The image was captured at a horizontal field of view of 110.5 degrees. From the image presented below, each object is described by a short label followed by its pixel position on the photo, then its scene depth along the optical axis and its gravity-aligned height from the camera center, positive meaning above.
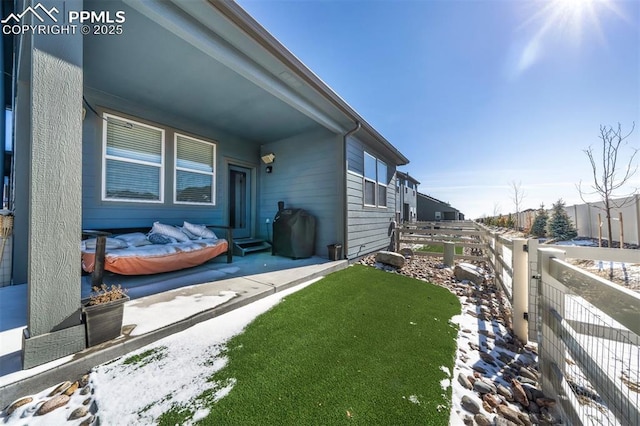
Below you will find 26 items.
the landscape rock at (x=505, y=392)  1.48 -1.20
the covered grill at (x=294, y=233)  4.72 -0.37
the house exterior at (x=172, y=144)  1.50 +1.21
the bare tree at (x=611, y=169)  5.70 +1.23
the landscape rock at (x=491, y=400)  1.40 -1.19
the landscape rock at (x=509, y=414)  1.29 -1.18
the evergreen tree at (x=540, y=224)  10.82 -0.38
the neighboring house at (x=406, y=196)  14.81 +1.52
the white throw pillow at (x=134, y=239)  3.41 -0.35
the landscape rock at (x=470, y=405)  1.35 -1.17
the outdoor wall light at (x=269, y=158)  5.78 +1.54
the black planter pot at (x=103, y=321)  1.62 -0.79
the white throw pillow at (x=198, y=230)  4.25 -0.26
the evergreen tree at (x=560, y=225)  9.70 -0.40
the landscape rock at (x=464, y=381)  1.54 -1.18
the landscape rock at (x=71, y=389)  1.37 -1.08
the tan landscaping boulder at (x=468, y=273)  3.86 -1.04
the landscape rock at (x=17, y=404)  1.24 -1.07
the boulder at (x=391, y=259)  4.78 -0.95
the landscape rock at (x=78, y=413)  1.21 -1.10
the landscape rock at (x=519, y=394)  1.44 -1.20
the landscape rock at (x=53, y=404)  1.23 -1.08
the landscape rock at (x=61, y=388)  1.36 -1.08
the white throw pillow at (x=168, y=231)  3.84 -0.25
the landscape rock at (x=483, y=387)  1.52 -1.19
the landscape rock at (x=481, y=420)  1.27 -1.18
